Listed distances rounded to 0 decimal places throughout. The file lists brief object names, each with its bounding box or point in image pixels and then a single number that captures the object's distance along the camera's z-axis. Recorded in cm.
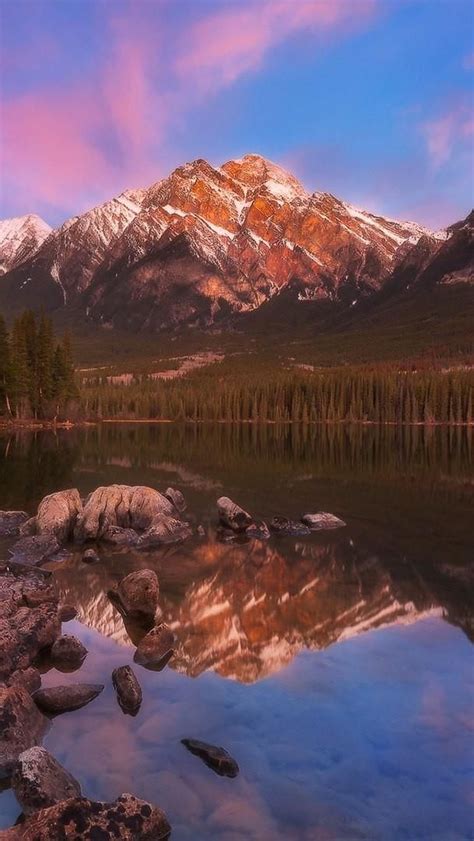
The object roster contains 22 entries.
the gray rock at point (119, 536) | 2830
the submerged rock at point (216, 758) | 1088
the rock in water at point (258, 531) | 2983
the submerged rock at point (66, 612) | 1870
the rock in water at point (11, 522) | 2980
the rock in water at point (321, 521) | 3238
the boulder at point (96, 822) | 850
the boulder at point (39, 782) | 959
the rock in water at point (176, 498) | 3745
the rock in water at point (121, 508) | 2944
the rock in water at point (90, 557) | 2505
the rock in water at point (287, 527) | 3064
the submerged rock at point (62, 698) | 1308
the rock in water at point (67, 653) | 1562
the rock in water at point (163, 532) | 2822
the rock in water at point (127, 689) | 1315
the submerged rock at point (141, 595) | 1873
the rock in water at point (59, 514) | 2846
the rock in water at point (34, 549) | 2506
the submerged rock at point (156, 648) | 1542
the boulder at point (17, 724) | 1102
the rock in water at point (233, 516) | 3127
